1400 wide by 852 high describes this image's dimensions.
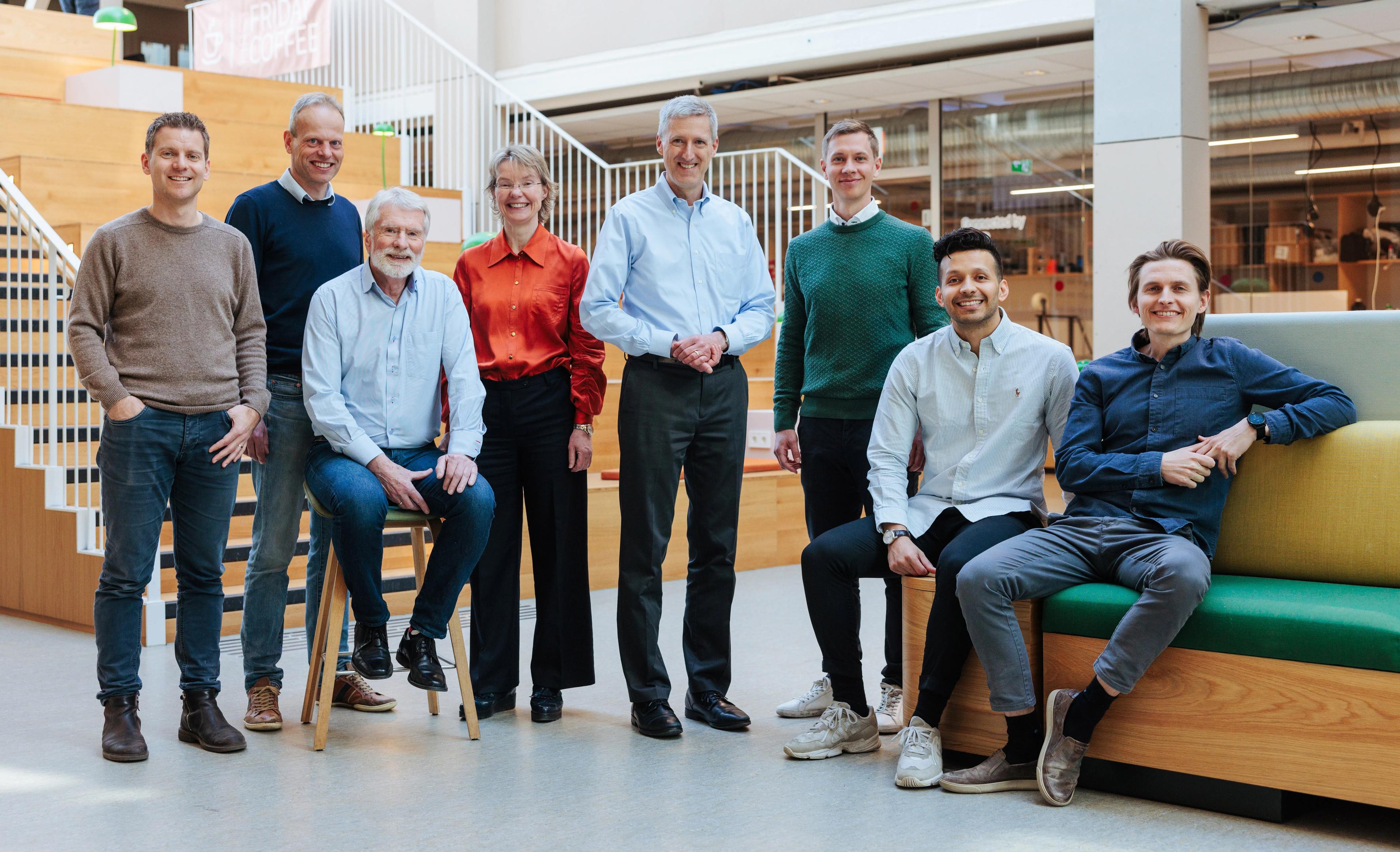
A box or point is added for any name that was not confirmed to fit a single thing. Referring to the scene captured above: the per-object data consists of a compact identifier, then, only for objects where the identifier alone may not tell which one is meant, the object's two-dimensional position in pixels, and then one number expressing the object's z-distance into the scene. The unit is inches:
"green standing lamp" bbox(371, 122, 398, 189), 367.9
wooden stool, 126.2
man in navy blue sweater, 133.5
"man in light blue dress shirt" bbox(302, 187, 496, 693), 124.3
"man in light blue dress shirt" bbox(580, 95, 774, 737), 130.5
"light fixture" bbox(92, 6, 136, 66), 334.6
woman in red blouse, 135.9
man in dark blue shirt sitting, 109.3
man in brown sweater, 120.8
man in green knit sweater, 133.6
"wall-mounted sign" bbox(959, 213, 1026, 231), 434.6
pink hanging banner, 432.1
